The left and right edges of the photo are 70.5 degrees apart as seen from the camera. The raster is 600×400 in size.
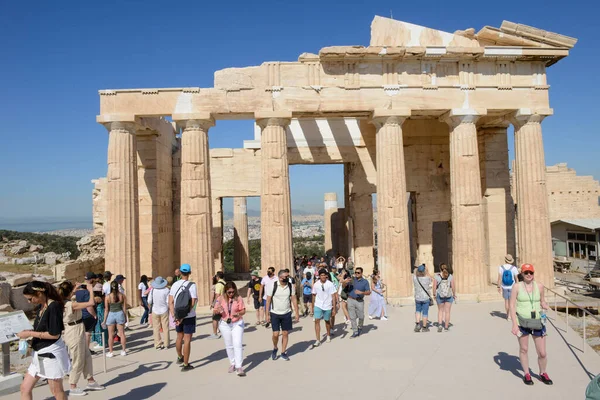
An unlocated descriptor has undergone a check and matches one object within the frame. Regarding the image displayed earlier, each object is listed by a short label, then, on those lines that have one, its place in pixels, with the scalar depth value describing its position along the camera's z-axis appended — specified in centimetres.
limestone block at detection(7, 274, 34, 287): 1211
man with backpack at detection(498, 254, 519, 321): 1059
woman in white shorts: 503
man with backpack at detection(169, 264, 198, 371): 726
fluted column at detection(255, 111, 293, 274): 1416
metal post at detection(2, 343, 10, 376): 625
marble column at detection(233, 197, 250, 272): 2411
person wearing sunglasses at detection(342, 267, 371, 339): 930
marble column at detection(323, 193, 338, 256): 2578
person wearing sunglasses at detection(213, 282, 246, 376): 708
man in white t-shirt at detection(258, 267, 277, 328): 1005
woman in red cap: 634
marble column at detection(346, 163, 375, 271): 1956
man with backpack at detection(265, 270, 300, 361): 782
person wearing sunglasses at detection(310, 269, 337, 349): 905
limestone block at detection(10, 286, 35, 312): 1139
